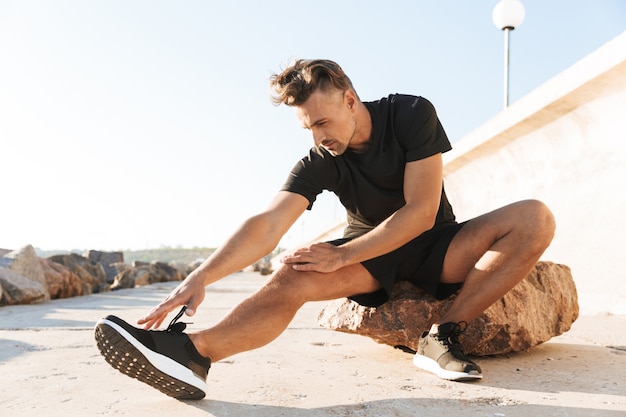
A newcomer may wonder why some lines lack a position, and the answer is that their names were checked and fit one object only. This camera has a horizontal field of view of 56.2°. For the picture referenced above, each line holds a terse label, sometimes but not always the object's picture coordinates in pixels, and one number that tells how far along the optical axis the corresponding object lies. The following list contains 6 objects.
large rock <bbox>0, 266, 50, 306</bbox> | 5.87
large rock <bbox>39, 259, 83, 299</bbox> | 7.49
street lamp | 8.36
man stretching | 2.16
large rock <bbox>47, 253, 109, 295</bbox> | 9.26
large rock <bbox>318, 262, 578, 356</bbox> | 2.67
